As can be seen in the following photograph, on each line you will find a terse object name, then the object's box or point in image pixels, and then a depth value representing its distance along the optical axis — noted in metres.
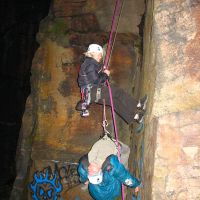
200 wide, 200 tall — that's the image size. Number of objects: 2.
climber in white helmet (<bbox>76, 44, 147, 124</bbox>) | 4.48
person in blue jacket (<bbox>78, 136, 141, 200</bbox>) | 3.77
